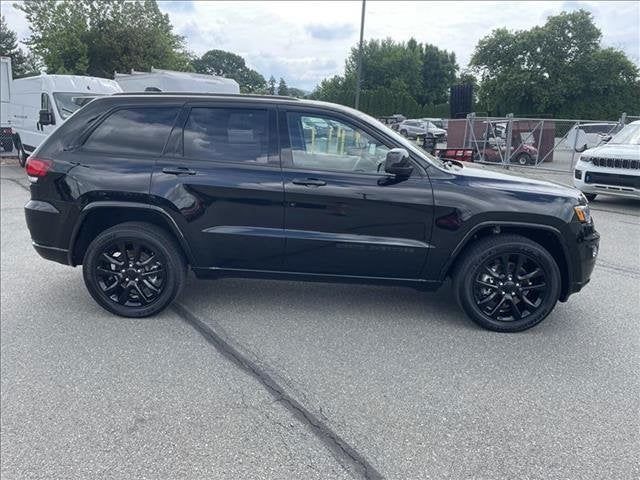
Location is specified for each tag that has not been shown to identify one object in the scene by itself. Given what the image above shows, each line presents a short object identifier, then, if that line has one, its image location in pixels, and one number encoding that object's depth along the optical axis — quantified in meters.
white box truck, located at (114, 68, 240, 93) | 16.73
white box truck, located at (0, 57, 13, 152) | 16.77
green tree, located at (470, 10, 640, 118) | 41.81
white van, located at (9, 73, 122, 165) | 13.87
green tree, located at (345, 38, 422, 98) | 64.31
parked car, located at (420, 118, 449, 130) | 35.15
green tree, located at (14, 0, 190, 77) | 28.19
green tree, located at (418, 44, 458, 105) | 68.12
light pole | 22.45
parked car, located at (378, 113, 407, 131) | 37.21
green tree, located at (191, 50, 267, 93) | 97.38
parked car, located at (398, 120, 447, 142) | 32.00
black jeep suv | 3.93
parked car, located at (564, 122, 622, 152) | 14.59
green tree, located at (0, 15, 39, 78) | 35.61
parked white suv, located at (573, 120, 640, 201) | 9.36
